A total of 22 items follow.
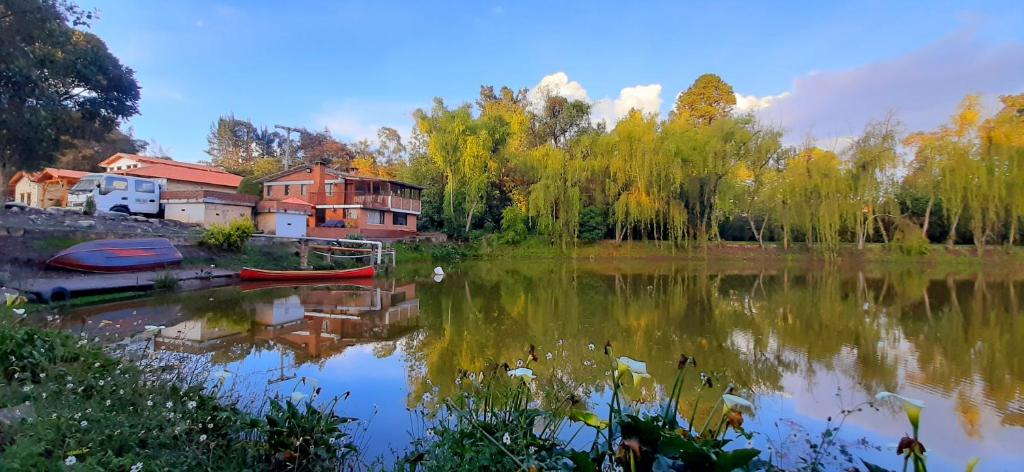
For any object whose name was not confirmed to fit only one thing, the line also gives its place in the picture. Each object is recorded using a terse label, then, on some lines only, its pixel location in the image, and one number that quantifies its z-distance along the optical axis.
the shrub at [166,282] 12.26
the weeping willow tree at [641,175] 28.73
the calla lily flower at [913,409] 1.81
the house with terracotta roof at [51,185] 24.23
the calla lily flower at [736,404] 2.08
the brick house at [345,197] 27.98
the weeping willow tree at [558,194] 29.67
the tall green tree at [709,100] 36.69
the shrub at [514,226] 31.17
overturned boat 12.60
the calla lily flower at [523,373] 2.57
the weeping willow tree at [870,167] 27.42
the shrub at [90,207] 17.39
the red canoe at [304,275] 15.33
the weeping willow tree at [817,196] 27.66
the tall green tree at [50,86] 11.60
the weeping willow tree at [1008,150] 25.58
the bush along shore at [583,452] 1.93
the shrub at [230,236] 16.83
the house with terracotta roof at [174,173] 25.77
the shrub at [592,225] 31.00
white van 19.48
